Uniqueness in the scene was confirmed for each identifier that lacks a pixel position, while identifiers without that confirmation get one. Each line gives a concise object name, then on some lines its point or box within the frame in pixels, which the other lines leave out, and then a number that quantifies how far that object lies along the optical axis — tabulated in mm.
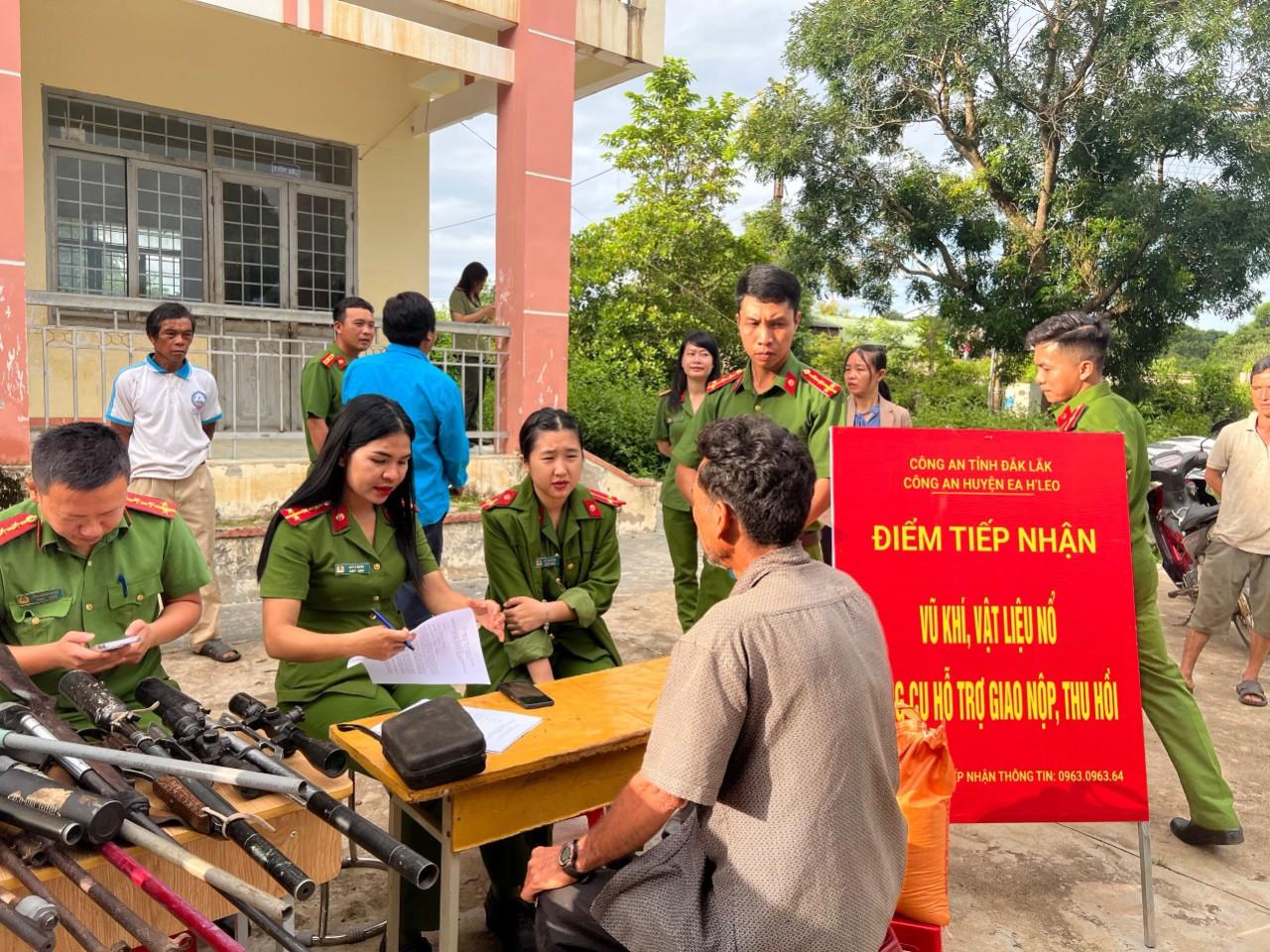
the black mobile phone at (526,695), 2471
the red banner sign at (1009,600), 2859
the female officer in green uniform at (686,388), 5738
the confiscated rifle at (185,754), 1441
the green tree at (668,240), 17078
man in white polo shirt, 4812
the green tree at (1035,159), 13055
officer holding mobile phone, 2246
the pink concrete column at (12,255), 5680
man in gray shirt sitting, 1645
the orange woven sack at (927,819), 2195
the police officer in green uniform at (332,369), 4695
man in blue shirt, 4008
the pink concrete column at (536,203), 7559
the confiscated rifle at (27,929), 1258
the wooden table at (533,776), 2033
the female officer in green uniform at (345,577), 2572
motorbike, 5977
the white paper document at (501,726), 2182
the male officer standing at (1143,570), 3146
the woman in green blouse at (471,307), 7926
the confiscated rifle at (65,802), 1458
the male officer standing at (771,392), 3264
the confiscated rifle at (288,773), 1510
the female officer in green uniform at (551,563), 3066
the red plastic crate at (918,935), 2203
